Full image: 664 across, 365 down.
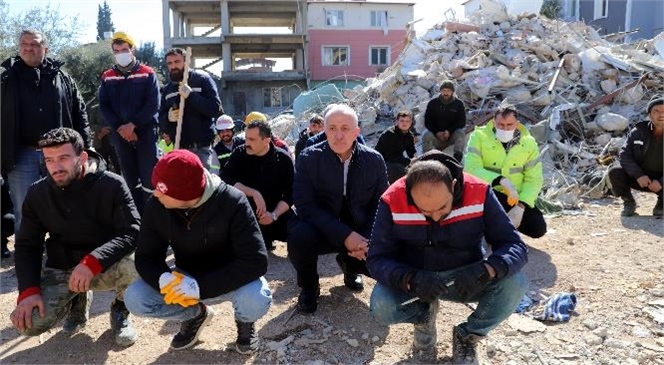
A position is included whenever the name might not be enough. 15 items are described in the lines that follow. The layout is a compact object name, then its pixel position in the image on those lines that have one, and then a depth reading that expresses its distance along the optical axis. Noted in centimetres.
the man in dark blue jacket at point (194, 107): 494
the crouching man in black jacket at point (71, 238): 268
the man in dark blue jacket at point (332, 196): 321
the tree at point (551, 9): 2465
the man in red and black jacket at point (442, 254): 232
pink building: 3183
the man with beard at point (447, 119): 793
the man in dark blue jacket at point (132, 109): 476
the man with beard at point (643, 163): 549
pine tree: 6181
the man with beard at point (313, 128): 616
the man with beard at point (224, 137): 565
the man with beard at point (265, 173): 420
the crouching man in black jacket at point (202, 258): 255
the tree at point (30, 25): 1882
